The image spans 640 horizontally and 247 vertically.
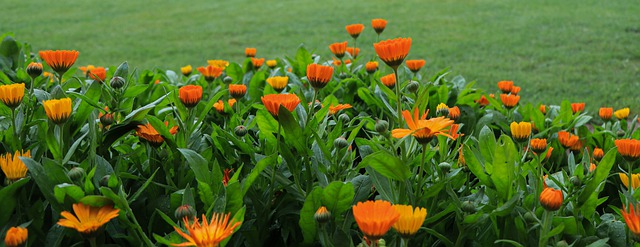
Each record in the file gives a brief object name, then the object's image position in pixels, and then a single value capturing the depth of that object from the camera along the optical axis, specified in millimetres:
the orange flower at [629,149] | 1587
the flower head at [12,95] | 1439
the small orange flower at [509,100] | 2639
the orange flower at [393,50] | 1476
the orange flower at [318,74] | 1606
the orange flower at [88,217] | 1157
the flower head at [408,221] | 1164
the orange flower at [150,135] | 1628
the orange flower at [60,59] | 1691
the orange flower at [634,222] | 1245
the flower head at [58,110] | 1368
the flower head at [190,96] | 1606
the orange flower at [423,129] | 1327
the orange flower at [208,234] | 1073
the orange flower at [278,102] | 1474
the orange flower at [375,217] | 1072
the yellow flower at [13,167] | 1326
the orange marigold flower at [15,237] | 1122
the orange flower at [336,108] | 1895
